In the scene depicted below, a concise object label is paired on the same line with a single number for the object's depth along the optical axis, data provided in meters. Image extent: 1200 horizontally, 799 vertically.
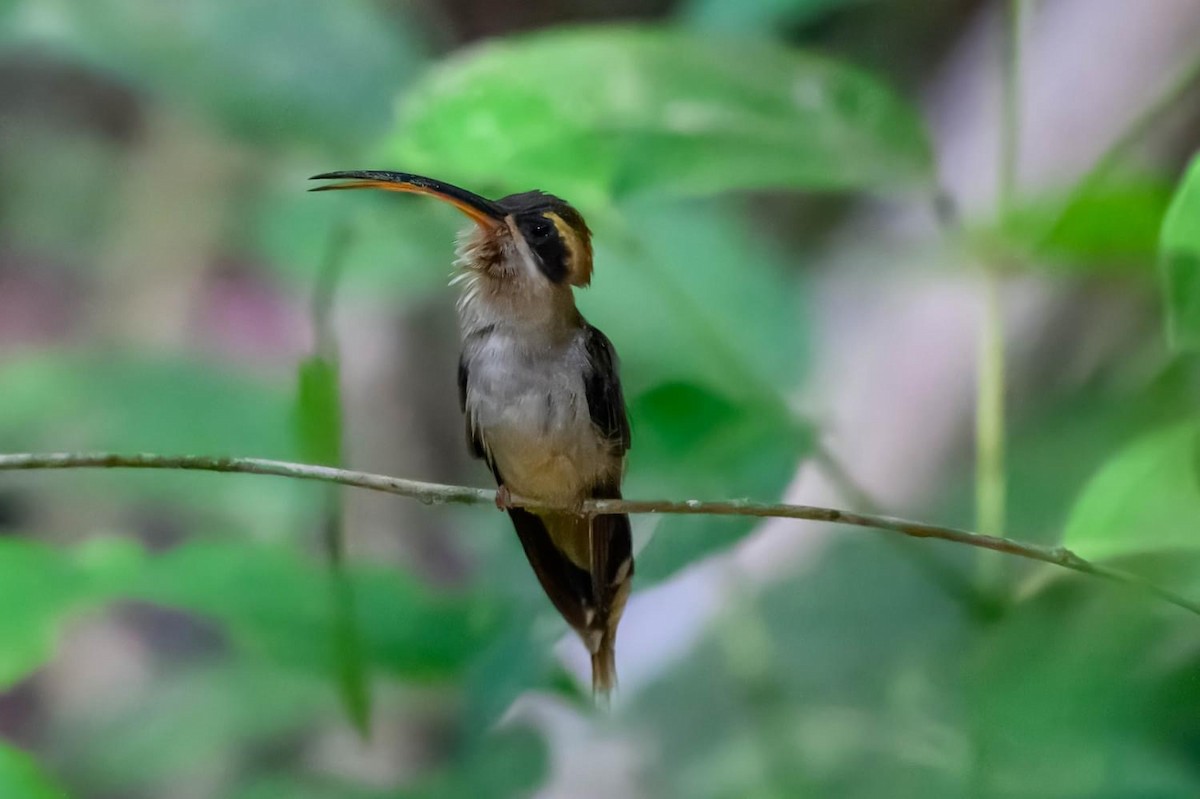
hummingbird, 3.54
